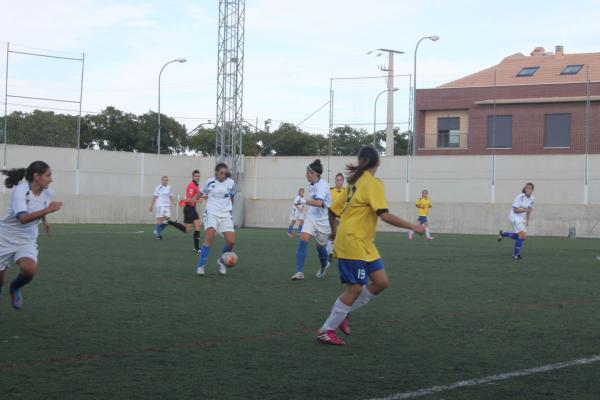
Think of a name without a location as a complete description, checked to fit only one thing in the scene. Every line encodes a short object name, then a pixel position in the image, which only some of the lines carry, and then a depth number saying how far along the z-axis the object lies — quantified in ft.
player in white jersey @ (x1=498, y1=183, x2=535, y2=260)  68.74
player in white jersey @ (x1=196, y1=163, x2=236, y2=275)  48.29
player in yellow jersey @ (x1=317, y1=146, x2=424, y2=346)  26.30
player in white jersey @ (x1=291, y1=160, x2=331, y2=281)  46.78
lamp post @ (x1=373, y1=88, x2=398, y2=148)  142.61
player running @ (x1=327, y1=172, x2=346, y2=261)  52.32
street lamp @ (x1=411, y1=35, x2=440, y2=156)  137.28
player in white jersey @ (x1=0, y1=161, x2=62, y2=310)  29.84
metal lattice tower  137.39
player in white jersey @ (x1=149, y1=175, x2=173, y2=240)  87.92
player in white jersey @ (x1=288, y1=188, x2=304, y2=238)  98.68
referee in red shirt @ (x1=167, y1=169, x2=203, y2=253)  68.51
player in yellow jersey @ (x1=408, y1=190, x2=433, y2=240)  107.34
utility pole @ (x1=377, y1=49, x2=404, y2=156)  142.51
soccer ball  47.62
